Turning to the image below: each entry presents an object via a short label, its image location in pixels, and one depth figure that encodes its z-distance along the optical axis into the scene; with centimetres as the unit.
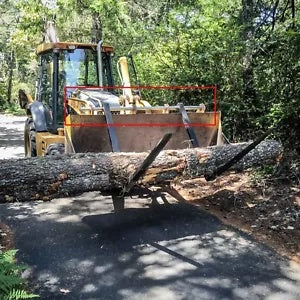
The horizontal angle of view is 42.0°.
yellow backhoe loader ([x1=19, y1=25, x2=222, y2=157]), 559
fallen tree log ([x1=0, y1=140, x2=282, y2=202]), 407
